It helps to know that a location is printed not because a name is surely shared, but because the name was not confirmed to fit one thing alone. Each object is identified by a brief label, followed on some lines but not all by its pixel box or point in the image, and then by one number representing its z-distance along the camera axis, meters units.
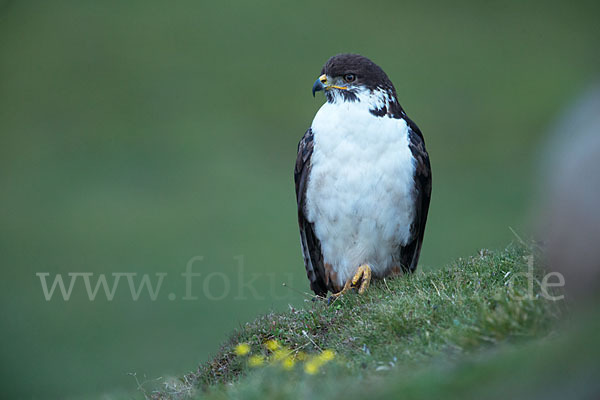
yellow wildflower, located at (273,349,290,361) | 10.93
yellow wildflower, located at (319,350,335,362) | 9.80
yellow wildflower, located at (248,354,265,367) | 10.68
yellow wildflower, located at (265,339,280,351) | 11.37
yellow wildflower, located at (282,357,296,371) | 9.74
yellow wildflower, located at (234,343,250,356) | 11.14
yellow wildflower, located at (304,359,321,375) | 9.01
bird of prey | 13.51
